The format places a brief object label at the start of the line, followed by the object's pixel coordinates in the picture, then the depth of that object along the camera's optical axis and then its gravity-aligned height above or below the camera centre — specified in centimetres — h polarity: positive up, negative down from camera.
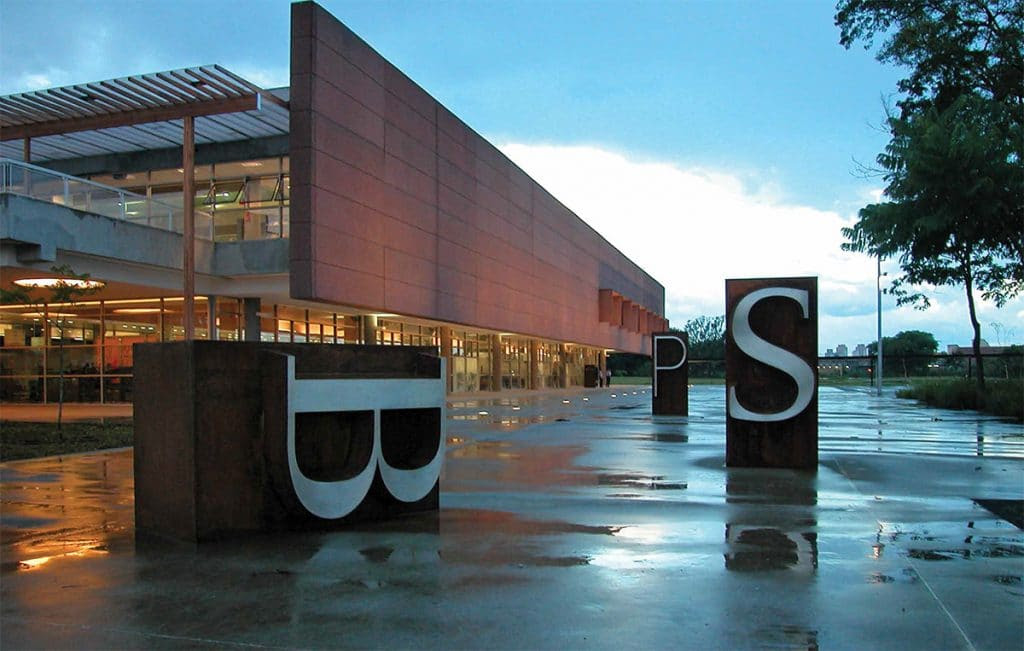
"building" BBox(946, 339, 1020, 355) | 7873 +24
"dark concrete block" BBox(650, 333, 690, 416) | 2538 -64
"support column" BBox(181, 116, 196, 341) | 2495 +424
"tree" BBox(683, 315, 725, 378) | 14329 +241
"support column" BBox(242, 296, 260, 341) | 3319 +135
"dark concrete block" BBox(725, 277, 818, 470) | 1199 -28
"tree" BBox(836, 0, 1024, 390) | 2358 +560
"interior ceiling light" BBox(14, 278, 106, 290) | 2314 +188
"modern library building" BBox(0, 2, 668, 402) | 2452 +459
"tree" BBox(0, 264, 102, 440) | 1791 +130
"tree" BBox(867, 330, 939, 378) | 12381 +108
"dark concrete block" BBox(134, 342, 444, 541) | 740 -74
